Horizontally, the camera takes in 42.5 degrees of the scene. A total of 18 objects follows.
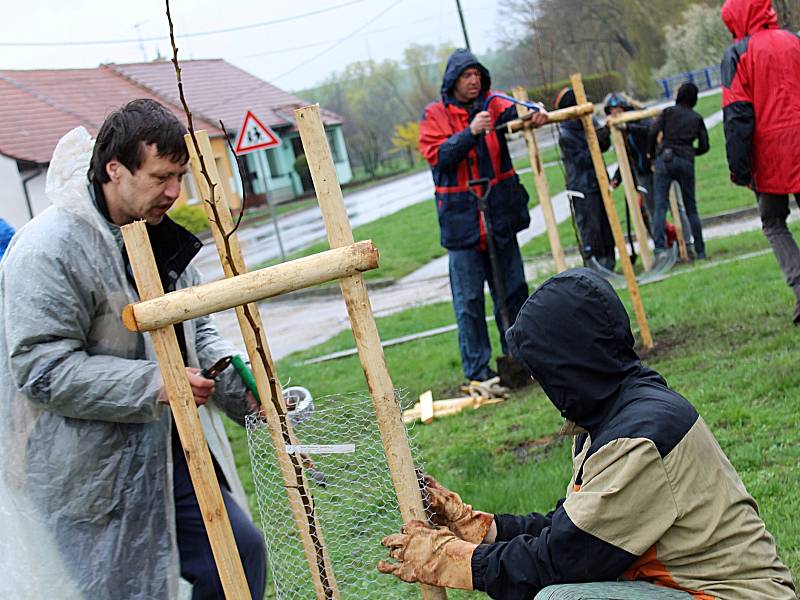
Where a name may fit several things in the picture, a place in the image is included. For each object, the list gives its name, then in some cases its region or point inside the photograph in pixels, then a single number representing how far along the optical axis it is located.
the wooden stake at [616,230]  7.15
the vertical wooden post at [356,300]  2.54
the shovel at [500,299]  7.07
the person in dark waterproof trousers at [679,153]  11.47
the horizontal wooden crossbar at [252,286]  2.47
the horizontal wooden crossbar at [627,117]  10.78
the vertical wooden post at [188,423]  2.54
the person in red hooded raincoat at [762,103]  6.30
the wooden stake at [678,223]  11.49
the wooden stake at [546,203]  6.96
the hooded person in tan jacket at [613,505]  2.41
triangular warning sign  15.43
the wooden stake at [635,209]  10.32
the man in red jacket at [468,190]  7.09
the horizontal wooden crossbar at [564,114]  6.68
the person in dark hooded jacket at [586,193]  10.76
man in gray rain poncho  2.84
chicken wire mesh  3.03
